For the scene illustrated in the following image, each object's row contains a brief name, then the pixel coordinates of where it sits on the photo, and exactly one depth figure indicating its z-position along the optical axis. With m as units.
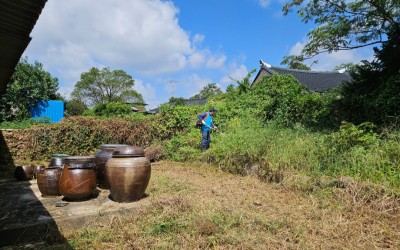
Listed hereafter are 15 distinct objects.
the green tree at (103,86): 37.00
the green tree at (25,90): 15.52
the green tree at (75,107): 27.48
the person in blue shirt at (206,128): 8.70
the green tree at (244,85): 12.45
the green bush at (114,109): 20.15
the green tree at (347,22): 6.71
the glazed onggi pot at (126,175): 4.22
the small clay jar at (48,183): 4.59
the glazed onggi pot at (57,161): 5.32
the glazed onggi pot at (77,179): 4.28
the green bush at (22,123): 13.05
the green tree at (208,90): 45.86
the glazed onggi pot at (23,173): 6.48
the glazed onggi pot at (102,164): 5.22
